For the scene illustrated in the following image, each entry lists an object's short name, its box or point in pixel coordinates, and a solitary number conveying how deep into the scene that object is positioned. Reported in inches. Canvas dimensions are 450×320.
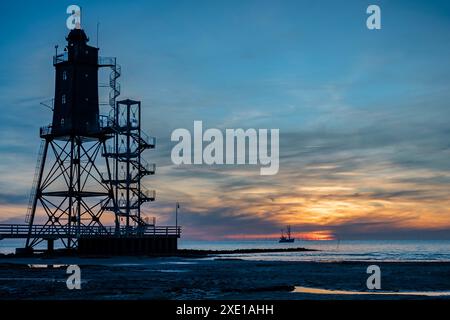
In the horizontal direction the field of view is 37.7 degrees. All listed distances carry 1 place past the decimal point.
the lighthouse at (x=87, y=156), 2699.3
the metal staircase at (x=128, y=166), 2891.2
